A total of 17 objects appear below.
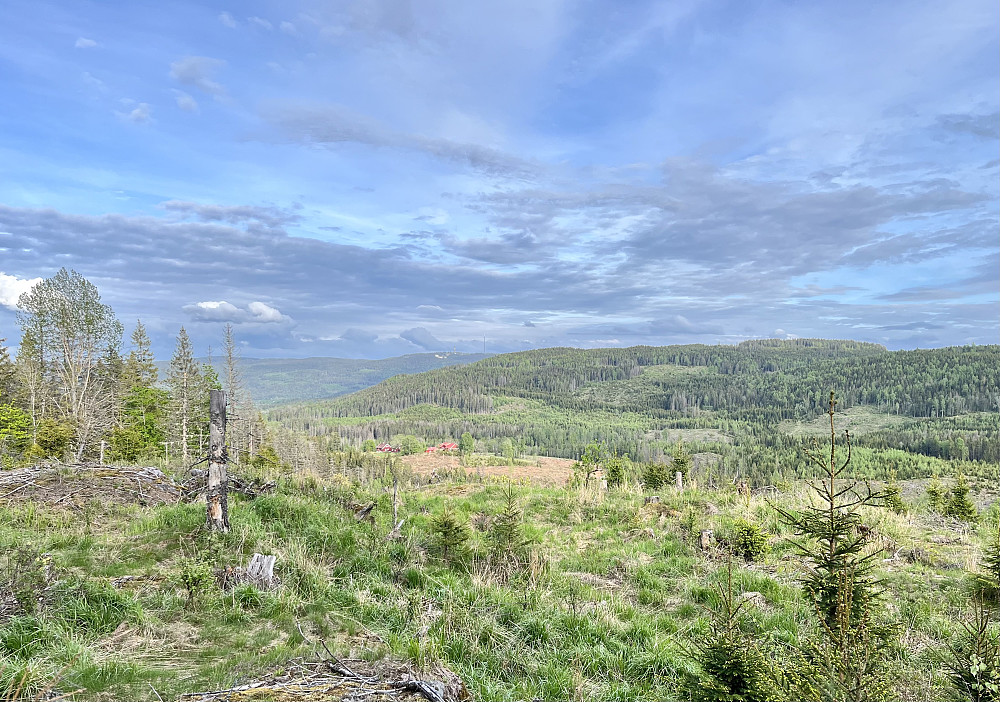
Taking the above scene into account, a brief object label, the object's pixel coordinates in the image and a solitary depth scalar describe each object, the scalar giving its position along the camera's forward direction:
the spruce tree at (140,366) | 37.19
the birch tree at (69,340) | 29.80
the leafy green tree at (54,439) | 23.39
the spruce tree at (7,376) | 30.75
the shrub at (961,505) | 14.84
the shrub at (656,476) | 18.50
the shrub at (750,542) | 8.88
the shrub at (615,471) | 19.17
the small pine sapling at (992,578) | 6.49
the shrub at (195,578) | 6.19
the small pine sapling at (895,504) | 14.91
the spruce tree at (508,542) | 8.15
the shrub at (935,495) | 19.96
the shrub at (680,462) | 22.78
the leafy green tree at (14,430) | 26.01
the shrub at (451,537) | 8.58
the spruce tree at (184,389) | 35.44
